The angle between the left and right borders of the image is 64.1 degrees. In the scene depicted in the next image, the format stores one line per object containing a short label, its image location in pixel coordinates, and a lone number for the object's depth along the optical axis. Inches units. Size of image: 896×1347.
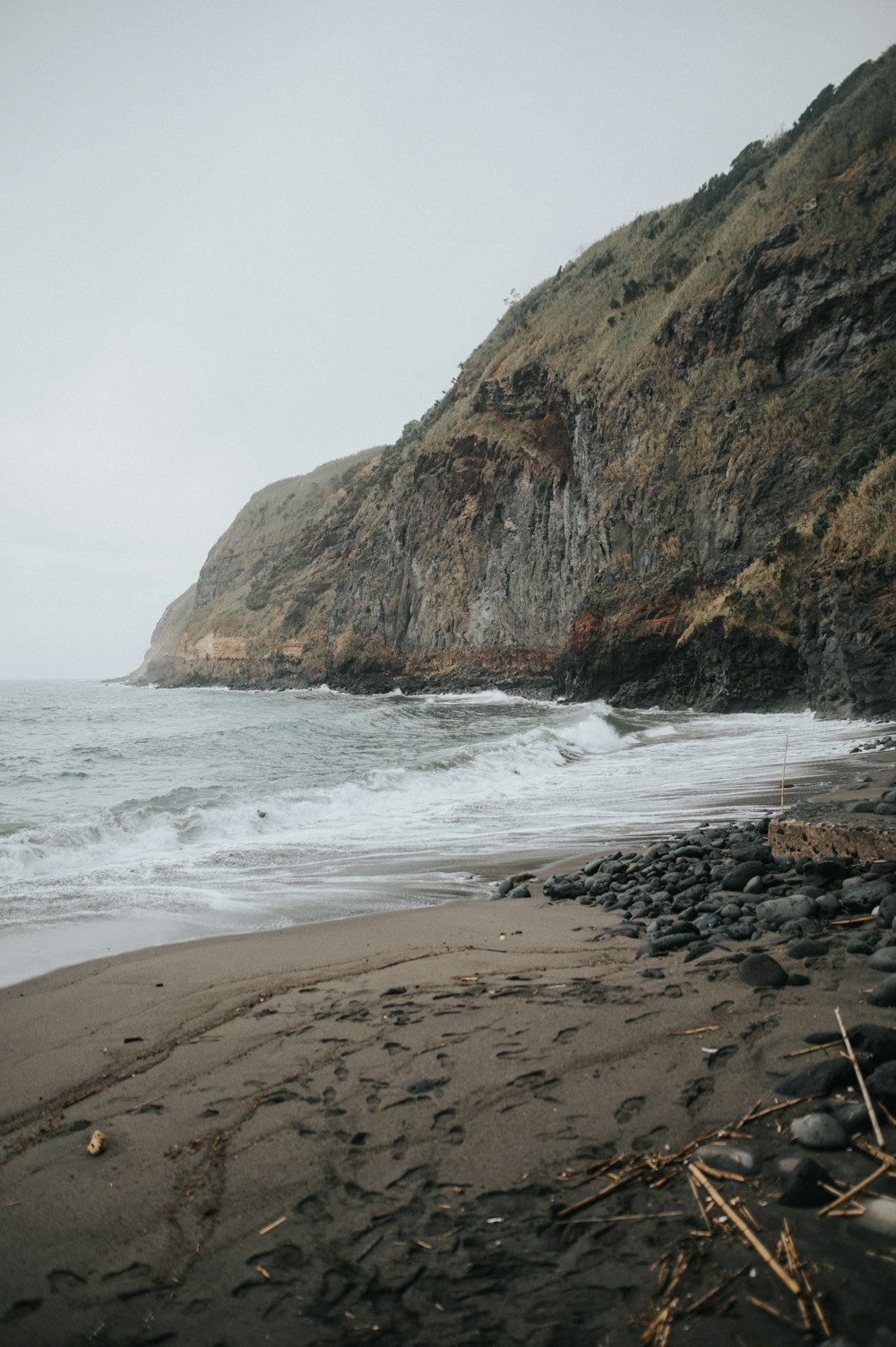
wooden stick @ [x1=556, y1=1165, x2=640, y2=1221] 65.8
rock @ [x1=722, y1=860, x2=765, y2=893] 174.9
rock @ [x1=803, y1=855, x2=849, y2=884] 164.4
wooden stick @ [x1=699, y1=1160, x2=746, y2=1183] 66.0
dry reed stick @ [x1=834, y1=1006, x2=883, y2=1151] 66.6
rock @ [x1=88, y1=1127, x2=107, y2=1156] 84.9
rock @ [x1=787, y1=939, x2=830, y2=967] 115.2
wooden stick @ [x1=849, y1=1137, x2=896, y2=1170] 63.4
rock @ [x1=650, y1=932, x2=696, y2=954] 135.3
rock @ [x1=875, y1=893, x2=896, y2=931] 125.1
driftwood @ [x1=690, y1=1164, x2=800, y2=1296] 53.0
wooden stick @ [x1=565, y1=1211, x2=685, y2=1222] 62.9
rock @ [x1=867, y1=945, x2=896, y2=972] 102.9
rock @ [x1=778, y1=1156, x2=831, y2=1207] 61.0
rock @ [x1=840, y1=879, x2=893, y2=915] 137.7
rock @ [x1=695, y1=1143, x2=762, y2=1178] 67.1
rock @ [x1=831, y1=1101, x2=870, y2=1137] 69.2
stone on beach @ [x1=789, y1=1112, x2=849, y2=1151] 67.2
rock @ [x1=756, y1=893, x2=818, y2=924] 137.5
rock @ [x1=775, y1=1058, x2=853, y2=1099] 75.5
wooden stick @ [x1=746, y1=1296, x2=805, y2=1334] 49.9
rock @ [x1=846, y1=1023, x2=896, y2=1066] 78.4
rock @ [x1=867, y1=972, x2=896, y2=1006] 90.8
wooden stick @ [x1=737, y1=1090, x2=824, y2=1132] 74.0
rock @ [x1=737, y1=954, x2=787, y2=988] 105.3
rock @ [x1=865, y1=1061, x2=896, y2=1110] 71.4
